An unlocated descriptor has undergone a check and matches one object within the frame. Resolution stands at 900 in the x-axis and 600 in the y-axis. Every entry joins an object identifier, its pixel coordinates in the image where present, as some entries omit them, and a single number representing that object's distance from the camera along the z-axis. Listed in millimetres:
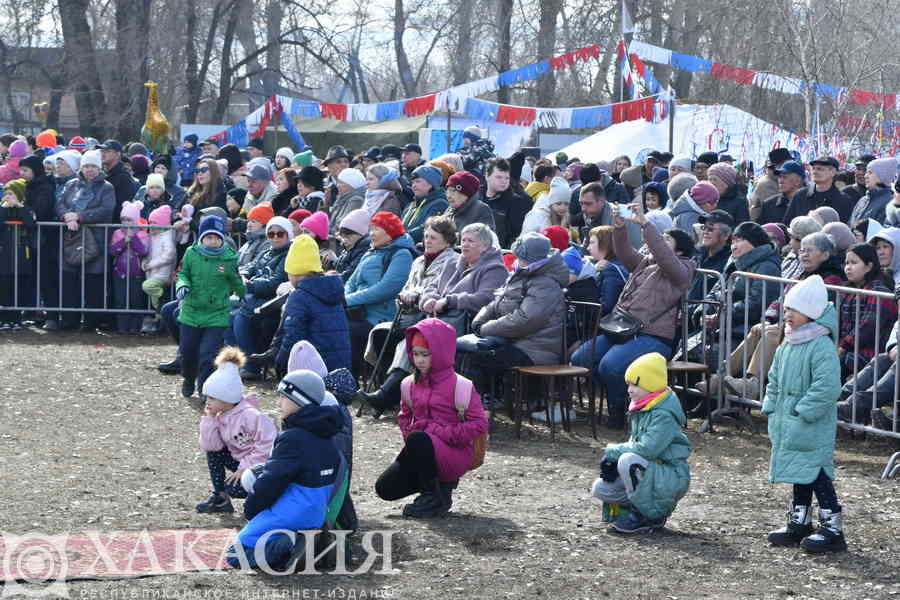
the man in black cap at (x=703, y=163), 15789
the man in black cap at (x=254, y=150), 21500
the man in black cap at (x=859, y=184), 14207
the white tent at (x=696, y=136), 23769
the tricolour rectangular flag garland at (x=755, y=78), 24031
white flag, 28156
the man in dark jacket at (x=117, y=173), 15742
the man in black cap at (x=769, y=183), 14320
